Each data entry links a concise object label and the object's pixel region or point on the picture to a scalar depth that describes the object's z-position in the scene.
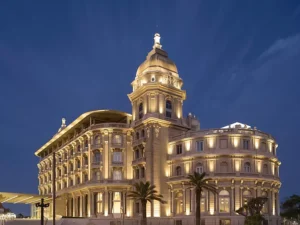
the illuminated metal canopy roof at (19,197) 68.27
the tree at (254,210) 47.98
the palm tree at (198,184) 50.99
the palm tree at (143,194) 55.61
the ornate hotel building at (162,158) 60.38
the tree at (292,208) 70.07
